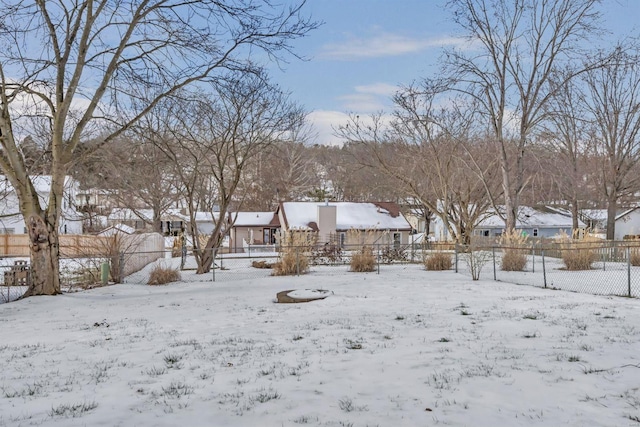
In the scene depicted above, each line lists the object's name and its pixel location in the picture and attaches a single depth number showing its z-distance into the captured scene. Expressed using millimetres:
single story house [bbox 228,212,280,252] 39031
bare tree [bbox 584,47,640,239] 27750
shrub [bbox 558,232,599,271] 15414
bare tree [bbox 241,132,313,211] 46500
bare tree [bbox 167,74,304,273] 17625
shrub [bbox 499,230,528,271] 15852
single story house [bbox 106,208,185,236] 42344
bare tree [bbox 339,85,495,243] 28047
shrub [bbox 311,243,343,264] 20055
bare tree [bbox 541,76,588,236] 28609
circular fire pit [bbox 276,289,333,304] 9752
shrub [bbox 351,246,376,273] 16453
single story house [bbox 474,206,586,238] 47094
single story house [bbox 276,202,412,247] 30594
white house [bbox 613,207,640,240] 47719
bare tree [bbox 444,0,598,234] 20922
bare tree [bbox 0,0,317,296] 10641
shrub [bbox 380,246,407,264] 20328
